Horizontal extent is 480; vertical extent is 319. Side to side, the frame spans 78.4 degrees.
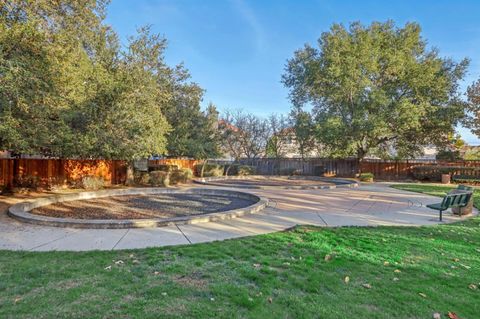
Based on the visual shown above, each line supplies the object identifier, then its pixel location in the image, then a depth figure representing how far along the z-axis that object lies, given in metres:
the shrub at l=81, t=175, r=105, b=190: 12.24
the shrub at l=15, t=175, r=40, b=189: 11.10
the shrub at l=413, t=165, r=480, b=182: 19.14
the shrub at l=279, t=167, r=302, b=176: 23.14
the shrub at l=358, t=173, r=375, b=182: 19.03
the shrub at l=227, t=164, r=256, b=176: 21.28
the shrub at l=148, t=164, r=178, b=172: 16.23
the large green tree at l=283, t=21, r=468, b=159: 18.03
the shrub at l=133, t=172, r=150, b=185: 15.29
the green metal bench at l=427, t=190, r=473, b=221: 7.04
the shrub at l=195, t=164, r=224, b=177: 20.23
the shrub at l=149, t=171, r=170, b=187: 14.60
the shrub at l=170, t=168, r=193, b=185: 15.69
